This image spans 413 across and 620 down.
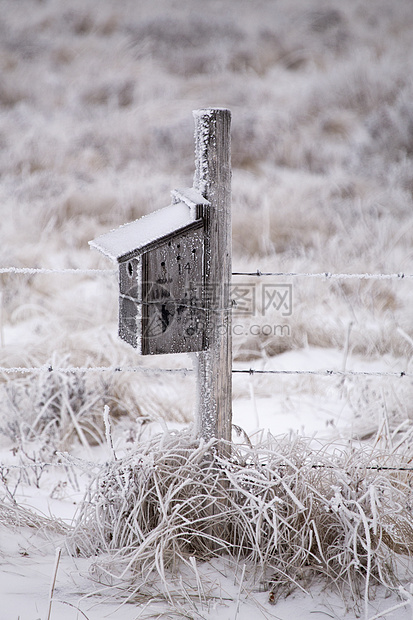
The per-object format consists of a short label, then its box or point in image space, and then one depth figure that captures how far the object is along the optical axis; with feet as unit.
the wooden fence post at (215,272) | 32.74
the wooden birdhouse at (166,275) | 32.56
